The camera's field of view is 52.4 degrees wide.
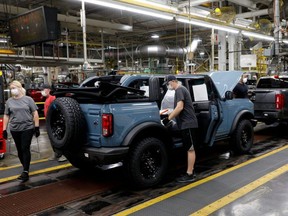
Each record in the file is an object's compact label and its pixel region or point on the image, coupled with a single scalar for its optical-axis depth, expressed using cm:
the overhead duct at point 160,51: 1651
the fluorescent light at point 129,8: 729
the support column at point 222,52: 1483
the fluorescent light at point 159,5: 808
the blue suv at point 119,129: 401
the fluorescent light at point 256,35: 1372
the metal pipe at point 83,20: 768
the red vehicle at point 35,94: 1445
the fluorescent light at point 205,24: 1014
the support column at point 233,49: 1515
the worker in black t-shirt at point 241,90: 708
